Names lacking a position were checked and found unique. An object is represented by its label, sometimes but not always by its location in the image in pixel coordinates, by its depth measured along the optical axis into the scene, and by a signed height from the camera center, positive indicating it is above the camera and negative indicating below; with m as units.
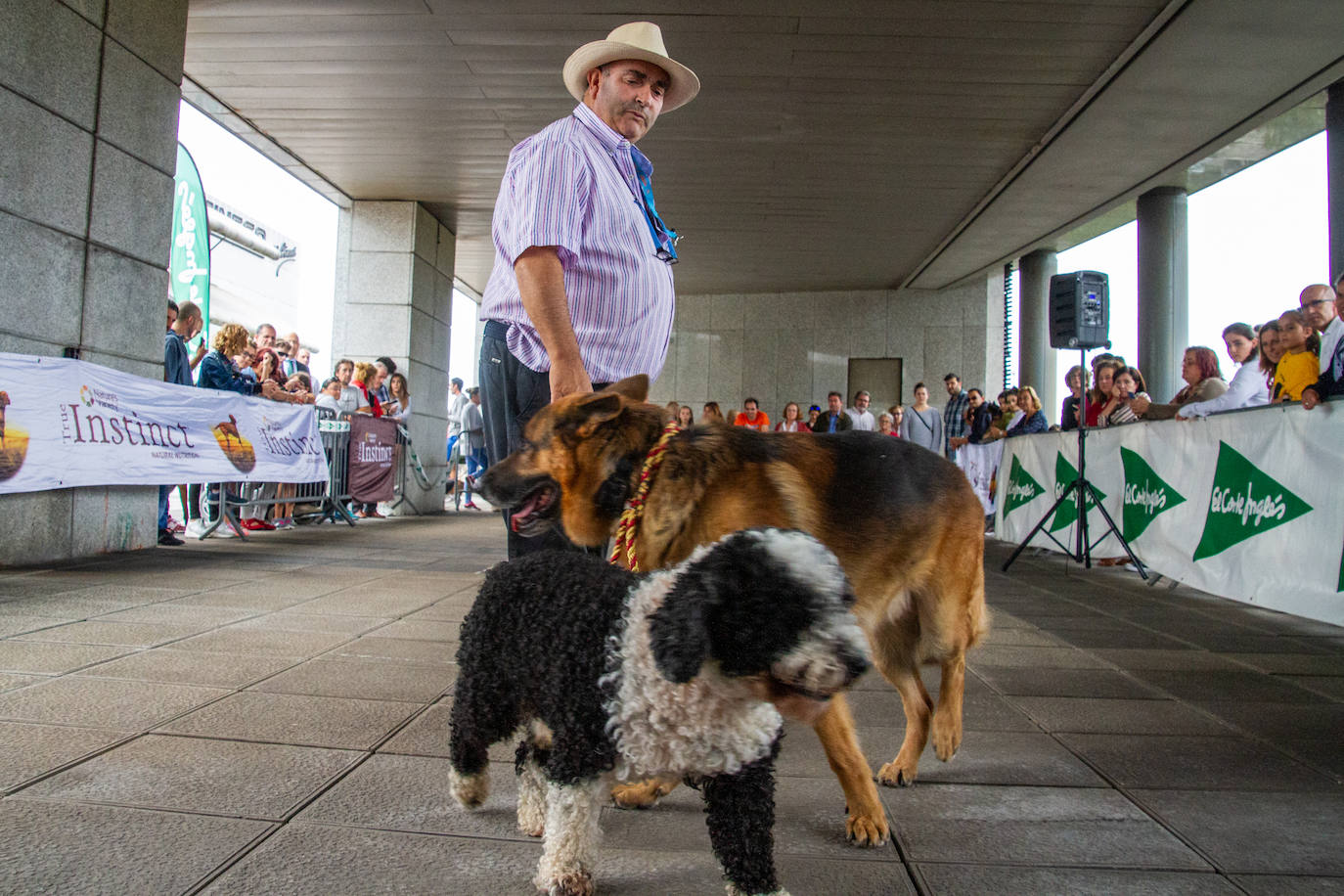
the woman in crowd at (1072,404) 9.92 +1.19
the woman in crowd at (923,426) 14.43 +1.16
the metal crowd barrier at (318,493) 9.17 -0.32
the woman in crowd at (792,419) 17.81 +1.50
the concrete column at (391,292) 14.28 +3.13
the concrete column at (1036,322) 17.84 +3.80
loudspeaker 8.91 +2.05
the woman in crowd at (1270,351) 6.76 +1.28
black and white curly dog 1.52 -0.38
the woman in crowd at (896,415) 17.35 +1.64
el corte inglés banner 5.05 +0.01
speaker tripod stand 7.93 -0.04
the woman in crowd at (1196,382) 7.62 +1.13
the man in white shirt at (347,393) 12.05 +1.14
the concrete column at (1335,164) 8.56 +3.62
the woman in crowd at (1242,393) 7.08 +0.96
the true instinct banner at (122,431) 6.00 +0.27
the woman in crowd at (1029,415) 11.14 +1.10
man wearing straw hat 2.75 +0.79
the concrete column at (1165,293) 13.22 +3.34
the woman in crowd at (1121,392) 9.05 +1.20
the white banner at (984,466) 12.09 +0.43
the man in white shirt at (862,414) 15.35 +1.45
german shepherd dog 2.35 -0.07
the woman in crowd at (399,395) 13.18 +1.24
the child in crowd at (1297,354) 6.37 +1.19
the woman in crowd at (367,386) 12.53 +1.30
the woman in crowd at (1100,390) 9.41 +1.26
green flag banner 9.76 +2.67
